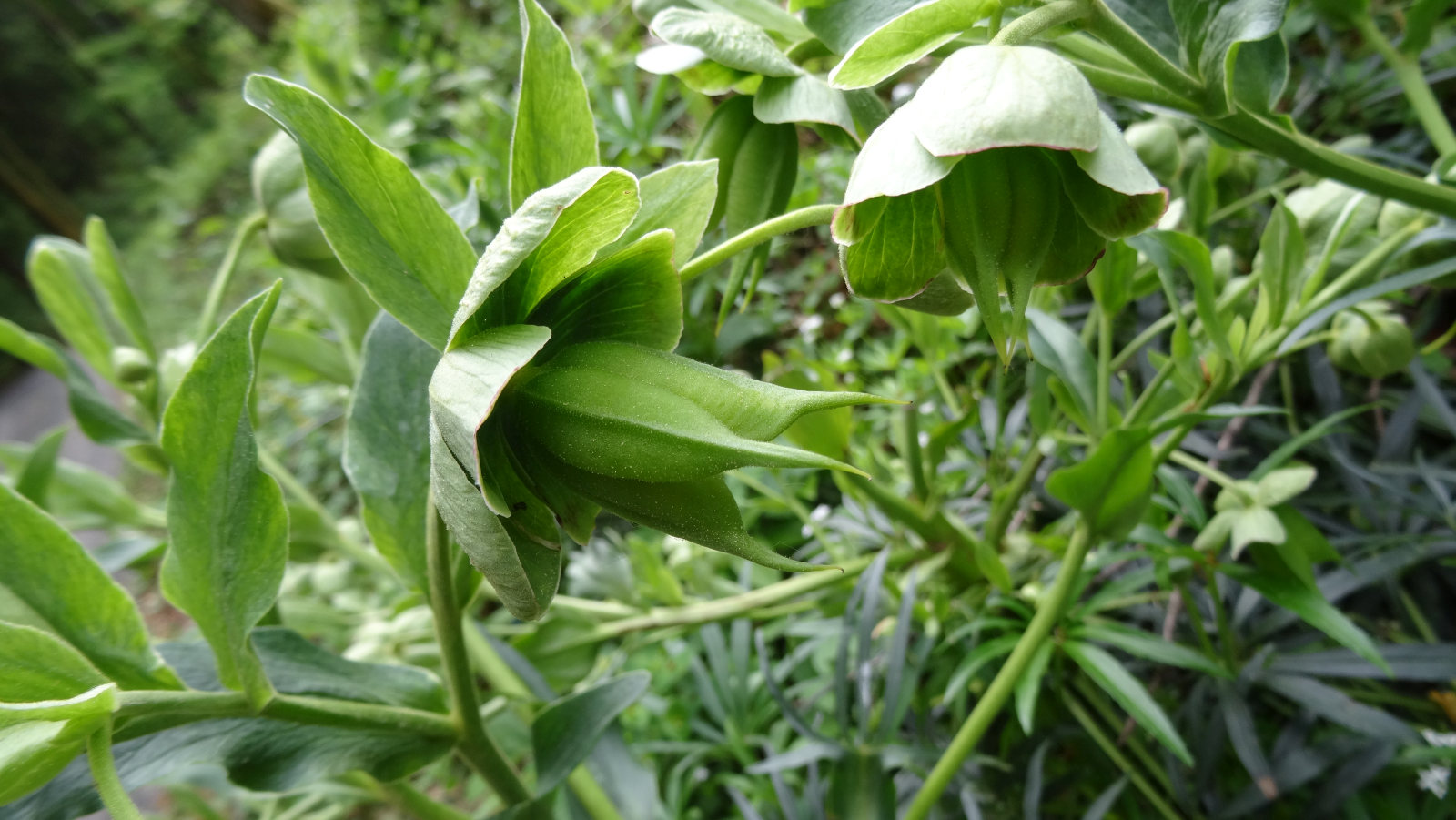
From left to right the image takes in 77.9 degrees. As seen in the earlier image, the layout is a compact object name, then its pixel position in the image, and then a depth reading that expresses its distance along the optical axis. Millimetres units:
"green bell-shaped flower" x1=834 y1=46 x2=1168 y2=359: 63
